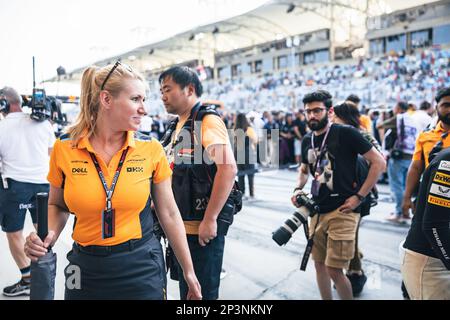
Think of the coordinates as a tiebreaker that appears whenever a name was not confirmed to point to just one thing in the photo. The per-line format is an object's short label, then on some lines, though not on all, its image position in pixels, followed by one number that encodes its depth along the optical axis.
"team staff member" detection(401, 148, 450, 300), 1.54
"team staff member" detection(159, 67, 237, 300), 2.01
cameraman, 3.12
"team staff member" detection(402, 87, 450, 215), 2.98
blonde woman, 1.45
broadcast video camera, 3.09
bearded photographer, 2.69
